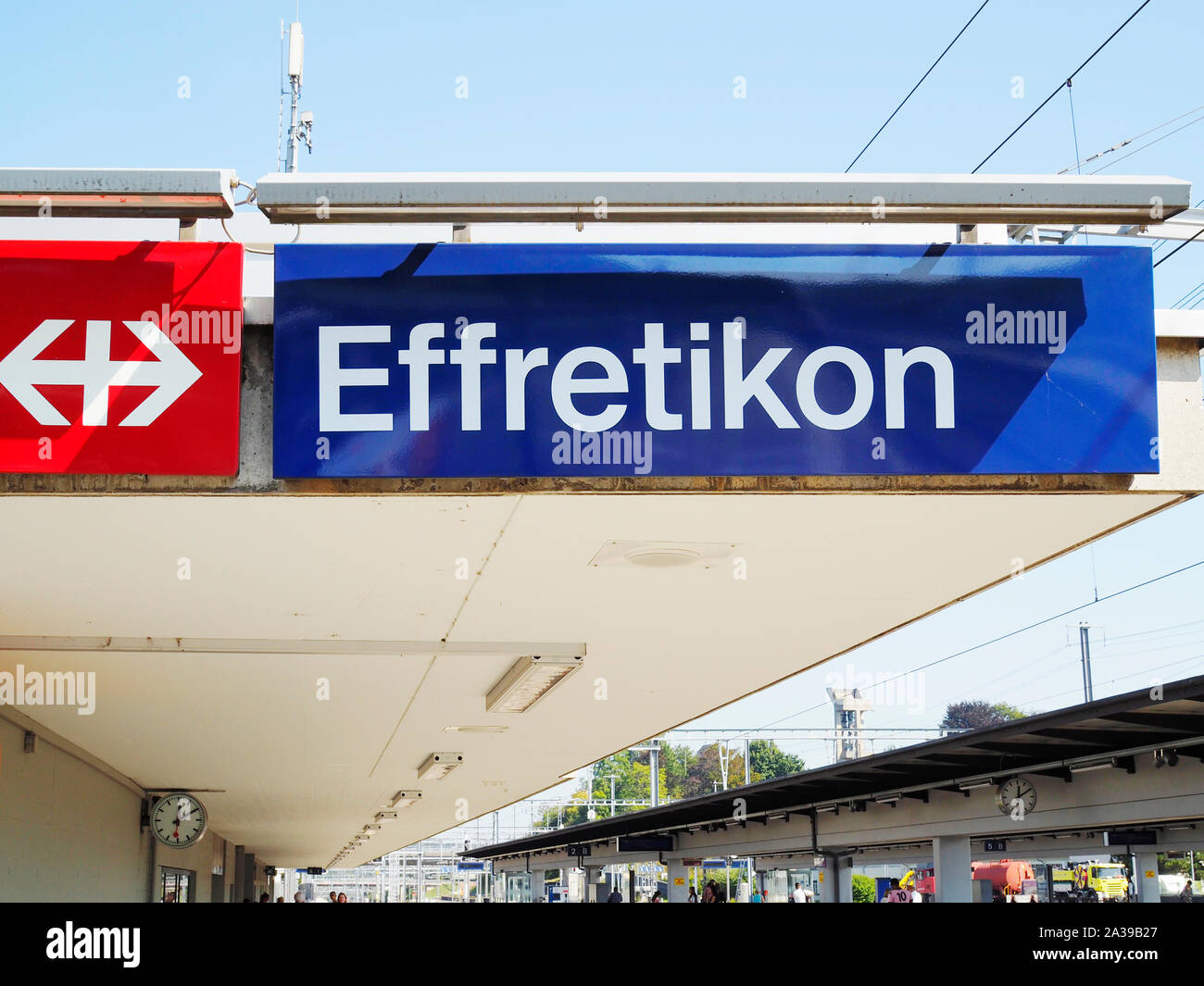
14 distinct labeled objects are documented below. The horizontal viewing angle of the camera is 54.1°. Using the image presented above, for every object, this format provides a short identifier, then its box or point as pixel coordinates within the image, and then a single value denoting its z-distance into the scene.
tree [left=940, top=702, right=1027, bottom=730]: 136.88
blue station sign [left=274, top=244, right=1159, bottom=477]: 3.64
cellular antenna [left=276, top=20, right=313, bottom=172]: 14.50
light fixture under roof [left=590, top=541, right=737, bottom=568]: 4.49
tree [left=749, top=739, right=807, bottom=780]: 134.62
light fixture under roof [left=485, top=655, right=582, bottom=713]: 6.83
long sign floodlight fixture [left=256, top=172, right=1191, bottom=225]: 3.62
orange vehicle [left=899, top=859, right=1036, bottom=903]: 55.66
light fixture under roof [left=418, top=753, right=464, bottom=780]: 11.89
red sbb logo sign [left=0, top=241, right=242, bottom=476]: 3.57
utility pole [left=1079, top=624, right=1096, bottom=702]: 53.47
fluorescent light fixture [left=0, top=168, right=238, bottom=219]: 3.62
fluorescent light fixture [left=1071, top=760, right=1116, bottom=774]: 14.60
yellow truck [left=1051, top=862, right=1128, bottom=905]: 49.47
